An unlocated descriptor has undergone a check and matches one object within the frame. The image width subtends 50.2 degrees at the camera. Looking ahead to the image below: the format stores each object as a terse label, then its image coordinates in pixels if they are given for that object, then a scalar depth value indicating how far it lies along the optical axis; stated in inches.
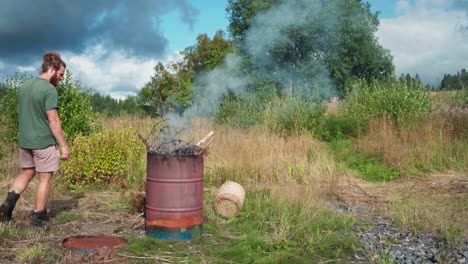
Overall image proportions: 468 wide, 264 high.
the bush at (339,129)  531.2
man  204.4
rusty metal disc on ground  177.6
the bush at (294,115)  517.3
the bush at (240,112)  528.5
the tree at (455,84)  670.5
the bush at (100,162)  317.7
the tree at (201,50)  1012.5
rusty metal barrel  194.4
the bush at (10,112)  415.8
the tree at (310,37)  747.4
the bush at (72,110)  404.2
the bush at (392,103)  521.7
